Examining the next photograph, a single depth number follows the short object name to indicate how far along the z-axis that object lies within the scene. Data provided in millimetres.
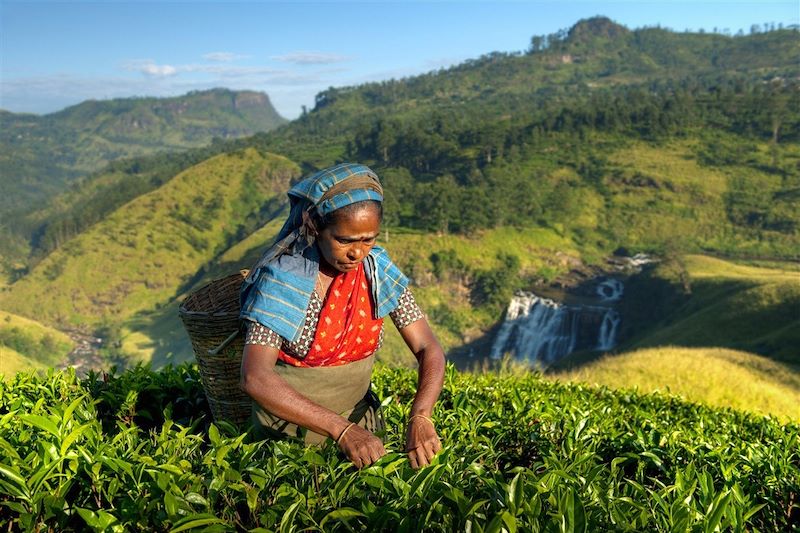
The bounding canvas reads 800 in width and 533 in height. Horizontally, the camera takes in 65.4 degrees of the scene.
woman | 2525
